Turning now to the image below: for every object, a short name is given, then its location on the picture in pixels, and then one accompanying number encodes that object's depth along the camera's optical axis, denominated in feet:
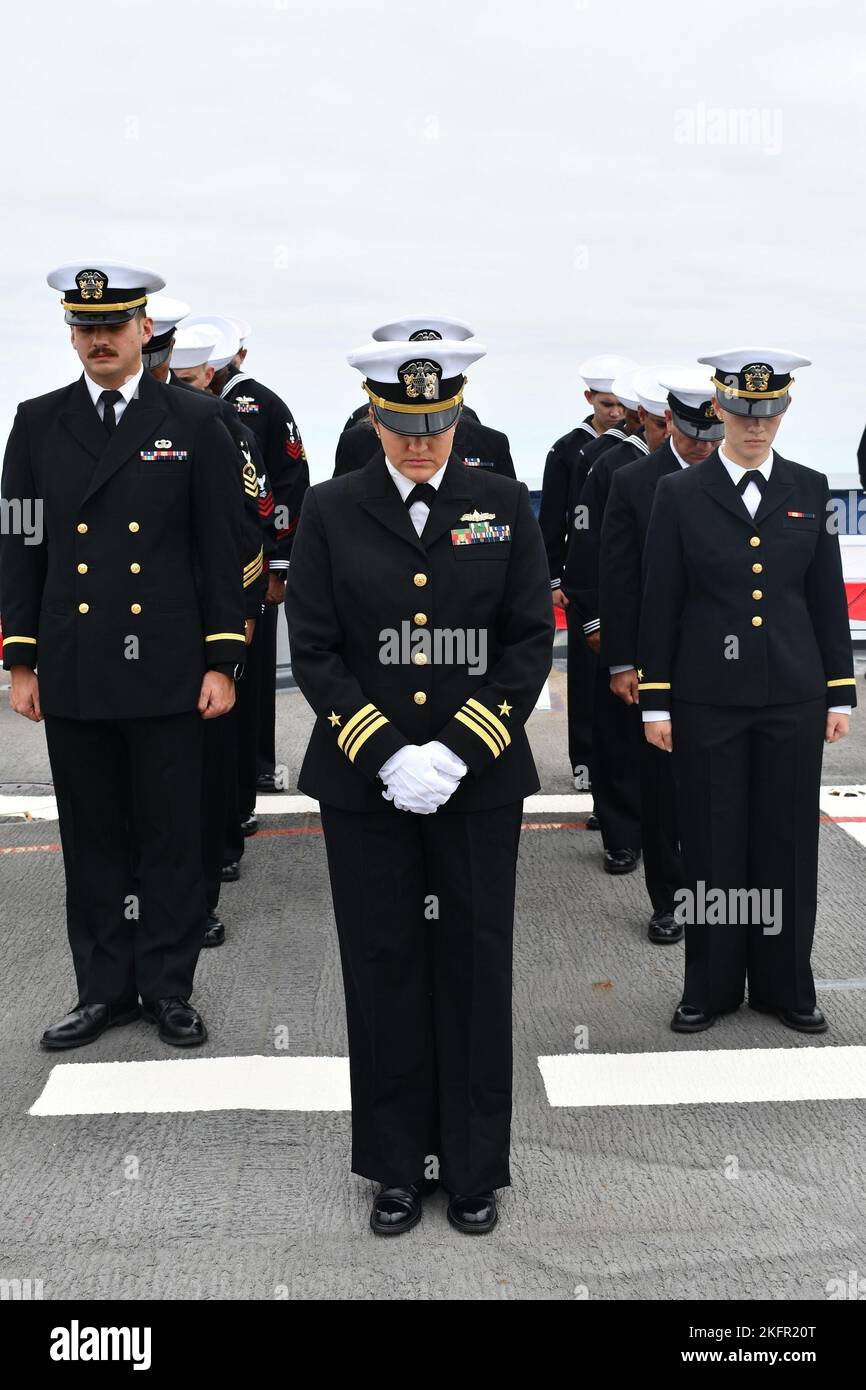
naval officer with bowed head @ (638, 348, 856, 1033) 14.42
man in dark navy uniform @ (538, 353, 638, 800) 24.22
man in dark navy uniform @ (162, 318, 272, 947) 17.88
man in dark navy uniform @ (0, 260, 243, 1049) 14.03
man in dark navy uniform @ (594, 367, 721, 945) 17.65
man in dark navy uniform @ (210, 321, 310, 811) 21.84
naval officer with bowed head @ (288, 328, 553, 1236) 10.62
